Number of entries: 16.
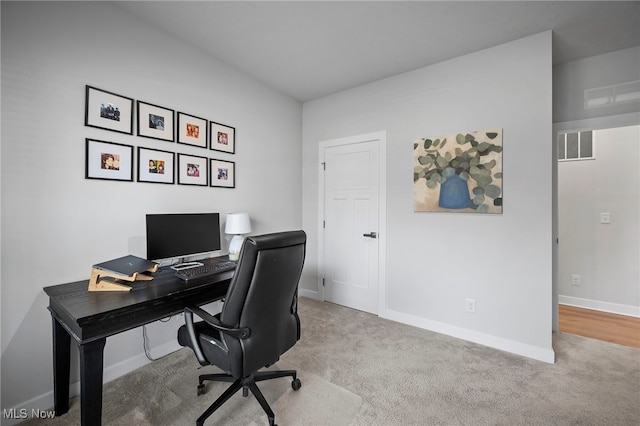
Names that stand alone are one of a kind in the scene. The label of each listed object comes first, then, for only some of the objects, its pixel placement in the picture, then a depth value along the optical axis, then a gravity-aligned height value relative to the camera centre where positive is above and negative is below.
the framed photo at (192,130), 2.35 +0.75
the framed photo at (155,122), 2.09 +0.73
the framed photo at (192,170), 2.36 +0.39
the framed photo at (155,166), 2.10 +0.38
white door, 3.18 -0.15
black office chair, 1.33 -0.55
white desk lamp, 2.51 -0.14
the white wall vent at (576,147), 3.30 +0.84
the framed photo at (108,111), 1.82 +0.72
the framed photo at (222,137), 2.61 +0.75
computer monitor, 1.97 -0.17
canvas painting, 2.43 +0.39
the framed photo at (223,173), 2.62 +0.40
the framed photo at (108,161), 1.83 +0.37
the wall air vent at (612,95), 2.31 +1.05
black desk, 1.21 -0.52
